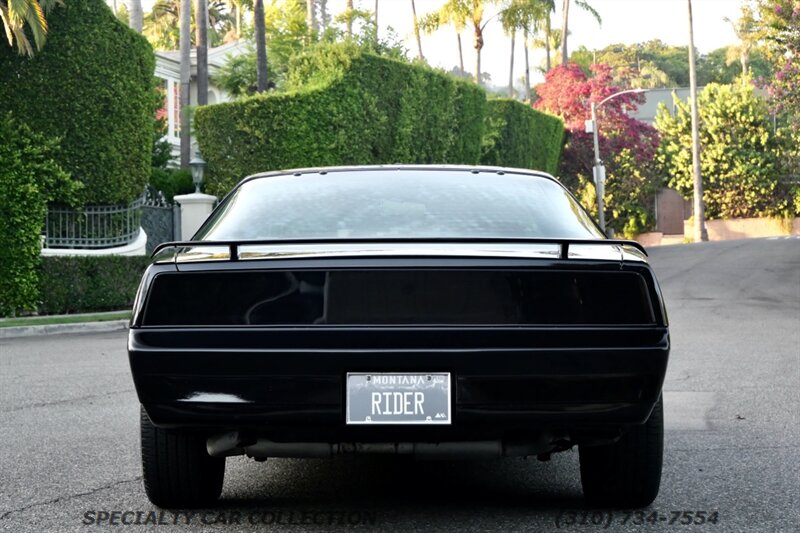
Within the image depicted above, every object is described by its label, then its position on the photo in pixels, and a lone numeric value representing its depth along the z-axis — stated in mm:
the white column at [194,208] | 23391
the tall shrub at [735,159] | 50281
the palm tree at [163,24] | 56906
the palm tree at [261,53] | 31312
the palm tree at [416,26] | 47241
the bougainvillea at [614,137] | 50406
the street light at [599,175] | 40312
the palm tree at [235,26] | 62269
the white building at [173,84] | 37969
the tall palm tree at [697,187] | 46469
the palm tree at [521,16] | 45469
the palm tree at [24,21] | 17484
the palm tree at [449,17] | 45500
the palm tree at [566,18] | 59125
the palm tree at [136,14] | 36094
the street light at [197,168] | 23094
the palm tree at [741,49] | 71062
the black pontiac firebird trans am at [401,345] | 3832
